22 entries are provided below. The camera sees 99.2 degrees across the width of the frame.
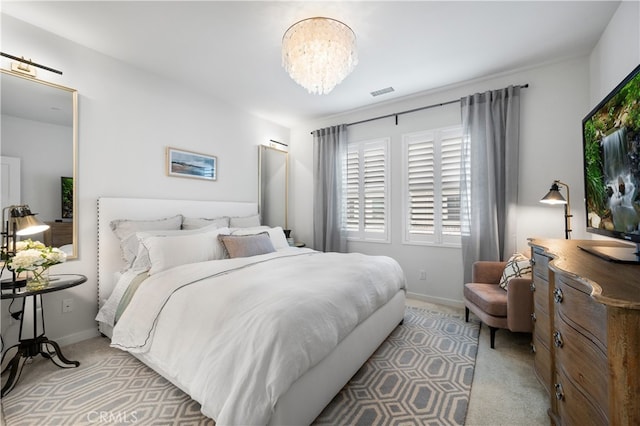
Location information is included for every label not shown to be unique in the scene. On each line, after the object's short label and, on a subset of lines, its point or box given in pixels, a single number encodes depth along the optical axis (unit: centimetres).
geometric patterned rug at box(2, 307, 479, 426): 157
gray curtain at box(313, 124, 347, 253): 425
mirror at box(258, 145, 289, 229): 436
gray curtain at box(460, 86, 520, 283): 300
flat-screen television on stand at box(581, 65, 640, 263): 120
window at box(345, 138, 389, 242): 398
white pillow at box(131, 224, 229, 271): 242
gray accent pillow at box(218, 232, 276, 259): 270
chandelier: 205
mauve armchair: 220
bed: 126
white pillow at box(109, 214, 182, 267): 252
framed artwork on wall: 320
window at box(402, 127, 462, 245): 344
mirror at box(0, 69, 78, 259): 215
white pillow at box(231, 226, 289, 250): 314
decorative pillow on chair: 243
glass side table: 182
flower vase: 192
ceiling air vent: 343
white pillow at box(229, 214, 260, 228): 359
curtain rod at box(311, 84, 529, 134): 315
